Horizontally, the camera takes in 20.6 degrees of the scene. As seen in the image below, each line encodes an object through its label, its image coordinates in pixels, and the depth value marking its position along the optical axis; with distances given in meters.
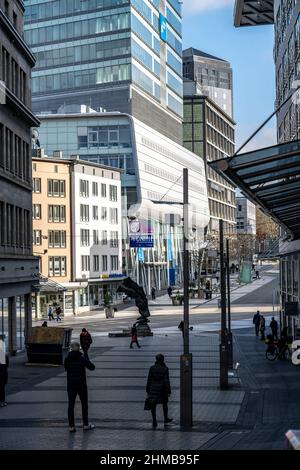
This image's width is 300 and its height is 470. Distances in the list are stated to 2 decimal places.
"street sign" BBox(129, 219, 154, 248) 73.45
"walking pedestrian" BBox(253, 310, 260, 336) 49.45
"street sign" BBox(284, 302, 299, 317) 36.35
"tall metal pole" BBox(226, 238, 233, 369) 31.03
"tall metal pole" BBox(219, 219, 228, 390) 25.06
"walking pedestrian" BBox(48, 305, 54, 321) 67.75
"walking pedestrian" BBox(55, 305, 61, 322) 65.38
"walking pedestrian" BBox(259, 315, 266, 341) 46.53
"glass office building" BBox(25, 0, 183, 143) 110.12
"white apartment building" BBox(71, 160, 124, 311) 79.56
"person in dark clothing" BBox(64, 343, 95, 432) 17.12
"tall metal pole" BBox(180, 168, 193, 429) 18.08
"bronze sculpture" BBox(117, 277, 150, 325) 50.38
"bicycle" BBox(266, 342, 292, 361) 35.75
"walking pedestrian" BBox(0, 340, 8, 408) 21.11
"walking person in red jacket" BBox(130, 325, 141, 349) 42.13
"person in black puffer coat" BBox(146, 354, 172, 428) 17.70
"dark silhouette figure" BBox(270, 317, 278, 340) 42.26
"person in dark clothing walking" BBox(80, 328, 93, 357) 36.00
